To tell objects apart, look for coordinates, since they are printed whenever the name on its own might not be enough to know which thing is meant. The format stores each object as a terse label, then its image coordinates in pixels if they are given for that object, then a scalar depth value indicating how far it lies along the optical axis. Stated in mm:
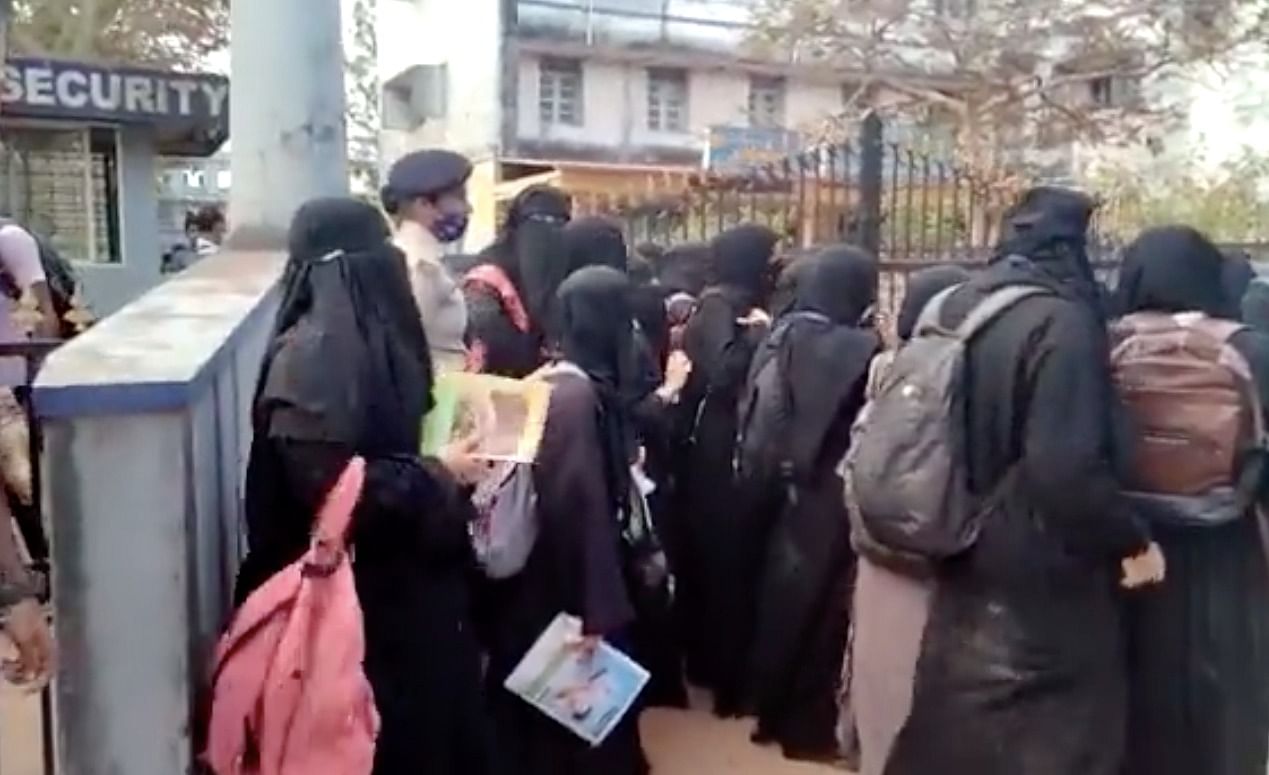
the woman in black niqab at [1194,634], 4203
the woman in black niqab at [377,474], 3303
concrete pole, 6258
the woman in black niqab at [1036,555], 3629
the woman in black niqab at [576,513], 4527
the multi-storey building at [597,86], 31609
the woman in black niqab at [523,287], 5574
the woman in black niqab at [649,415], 5652
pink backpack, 2971
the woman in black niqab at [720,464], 6523
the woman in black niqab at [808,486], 5570
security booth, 15516
